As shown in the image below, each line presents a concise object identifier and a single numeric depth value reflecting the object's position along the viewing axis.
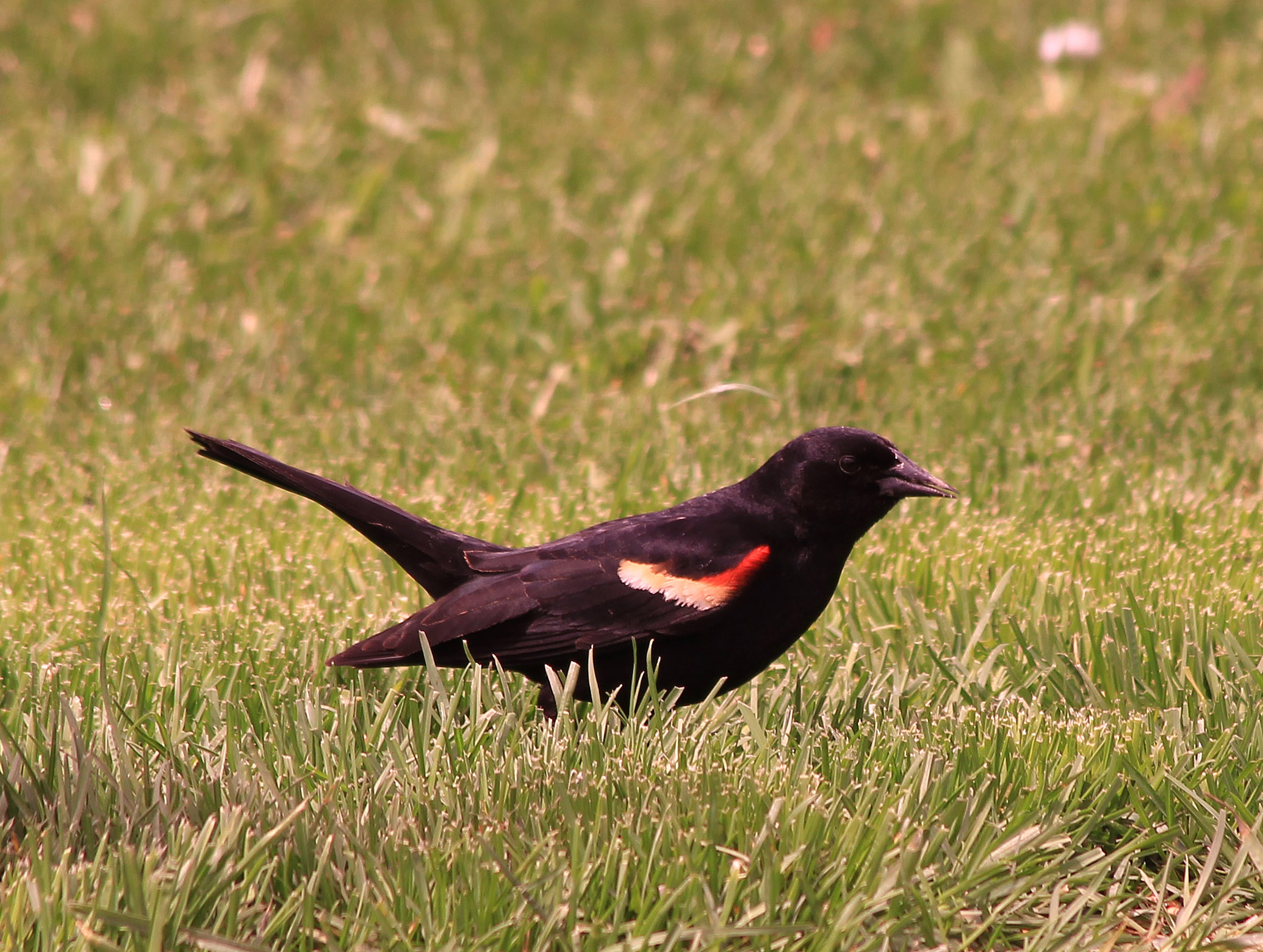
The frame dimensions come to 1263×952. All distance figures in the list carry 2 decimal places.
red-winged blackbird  7.78
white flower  18.08
